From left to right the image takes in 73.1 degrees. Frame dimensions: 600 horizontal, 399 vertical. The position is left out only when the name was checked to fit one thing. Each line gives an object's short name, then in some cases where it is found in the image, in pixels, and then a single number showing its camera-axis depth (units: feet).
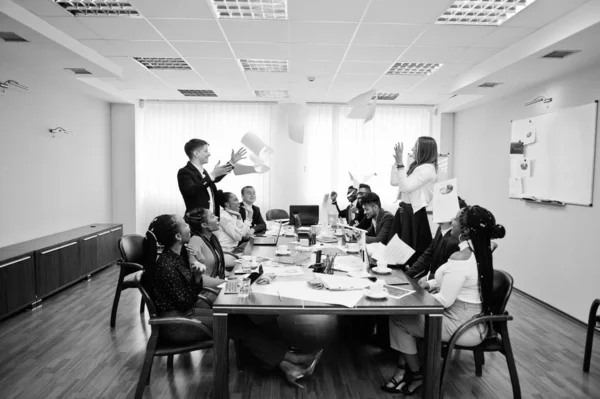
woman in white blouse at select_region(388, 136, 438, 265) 11.26
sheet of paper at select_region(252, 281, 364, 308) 7.18
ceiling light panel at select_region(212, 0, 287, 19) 11.10
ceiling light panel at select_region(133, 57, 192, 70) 16.42
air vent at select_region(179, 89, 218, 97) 22.07
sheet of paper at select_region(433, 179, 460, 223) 9.35
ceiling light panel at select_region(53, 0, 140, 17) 11.13
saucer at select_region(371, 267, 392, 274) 9.23
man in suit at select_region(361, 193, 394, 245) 13.96
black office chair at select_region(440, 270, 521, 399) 7.57
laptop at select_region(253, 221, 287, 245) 13.34
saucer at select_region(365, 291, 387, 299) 7.31
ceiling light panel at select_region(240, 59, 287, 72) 16.75
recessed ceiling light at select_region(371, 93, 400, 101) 22.31
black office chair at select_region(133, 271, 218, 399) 7.45
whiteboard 13.46
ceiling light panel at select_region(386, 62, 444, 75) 16.75
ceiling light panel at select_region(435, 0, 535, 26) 10.82
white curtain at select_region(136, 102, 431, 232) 24.84
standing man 11.50
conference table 6.90
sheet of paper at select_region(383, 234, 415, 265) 9.34
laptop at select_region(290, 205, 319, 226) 19.43
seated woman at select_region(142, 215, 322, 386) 8.01
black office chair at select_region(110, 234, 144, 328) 12.05
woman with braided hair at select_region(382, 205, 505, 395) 7.74
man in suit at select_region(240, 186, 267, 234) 16.81
